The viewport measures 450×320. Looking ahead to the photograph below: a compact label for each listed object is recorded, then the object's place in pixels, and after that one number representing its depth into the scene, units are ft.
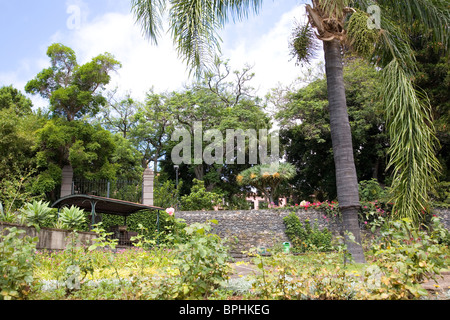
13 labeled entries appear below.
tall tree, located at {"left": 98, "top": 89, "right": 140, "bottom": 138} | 93.30
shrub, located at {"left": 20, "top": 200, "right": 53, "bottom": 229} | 27.37
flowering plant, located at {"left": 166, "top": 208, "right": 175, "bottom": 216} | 45.08
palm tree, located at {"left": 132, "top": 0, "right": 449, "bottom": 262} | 20.08
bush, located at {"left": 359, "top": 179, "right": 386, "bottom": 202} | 46.37
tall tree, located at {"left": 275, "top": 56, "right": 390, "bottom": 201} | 59.31
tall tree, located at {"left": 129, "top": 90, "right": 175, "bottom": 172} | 80.92
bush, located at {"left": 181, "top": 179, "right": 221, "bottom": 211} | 53.42
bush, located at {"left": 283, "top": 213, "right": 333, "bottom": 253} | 43.57
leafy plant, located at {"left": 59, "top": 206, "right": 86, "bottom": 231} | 30.53
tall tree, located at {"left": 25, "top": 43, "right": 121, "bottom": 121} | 58.70
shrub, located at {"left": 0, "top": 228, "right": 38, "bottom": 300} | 10.09
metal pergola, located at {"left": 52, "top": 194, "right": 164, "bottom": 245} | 36.59
